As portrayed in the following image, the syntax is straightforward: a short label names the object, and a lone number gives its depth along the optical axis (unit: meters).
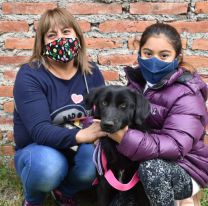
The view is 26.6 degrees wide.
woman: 2.97
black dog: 2.60
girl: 2.56
